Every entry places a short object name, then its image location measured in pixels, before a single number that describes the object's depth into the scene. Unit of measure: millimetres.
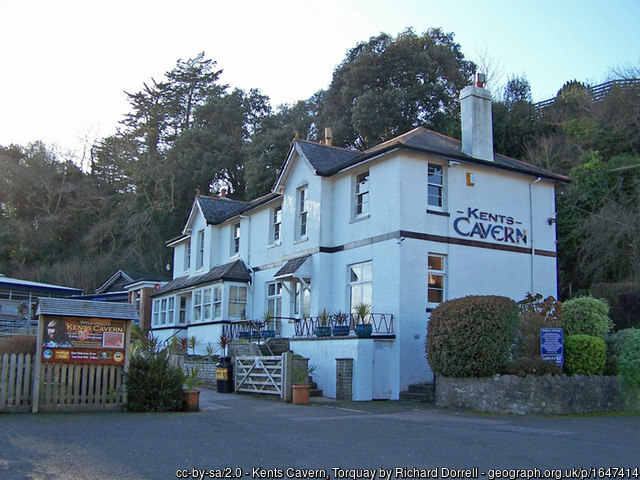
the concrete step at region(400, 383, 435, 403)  18781
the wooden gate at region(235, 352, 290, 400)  18672
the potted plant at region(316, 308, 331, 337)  21312
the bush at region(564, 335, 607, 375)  17016
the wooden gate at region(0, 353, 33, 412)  13781
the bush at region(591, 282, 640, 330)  25750
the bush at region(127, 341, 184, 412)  14906
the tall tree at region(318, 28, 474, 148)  40781
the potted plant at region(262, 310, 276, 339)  24734
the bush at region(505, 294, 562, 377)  16312
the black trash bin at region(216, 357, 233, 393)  21172
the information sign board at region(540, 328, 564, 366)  16625
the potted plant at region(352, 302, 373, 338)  19672
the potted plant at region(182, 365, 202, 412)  15414
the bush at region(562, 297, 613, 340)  18516
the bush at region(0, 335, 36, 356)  14555
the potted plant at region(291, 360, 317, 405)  17938
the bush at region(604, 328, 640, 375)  17734
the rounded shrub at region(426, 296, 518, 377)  16500
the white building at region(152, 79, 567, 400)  20375
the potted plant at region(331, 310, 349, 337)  20734
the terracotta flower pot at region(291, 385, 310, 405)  17922
